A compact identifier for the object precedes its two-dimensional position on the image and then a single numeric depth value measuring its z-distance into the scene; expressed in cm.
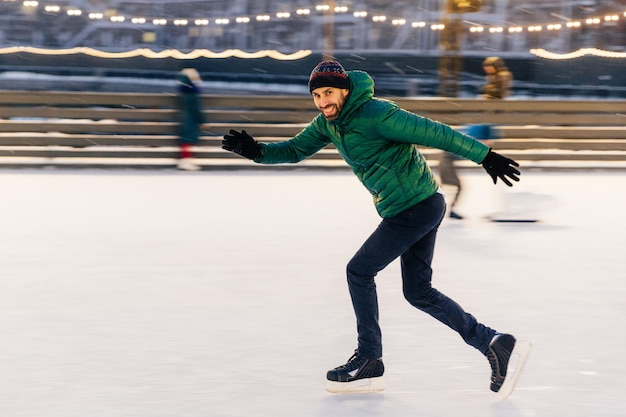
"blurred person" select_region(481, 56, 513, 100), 1205
